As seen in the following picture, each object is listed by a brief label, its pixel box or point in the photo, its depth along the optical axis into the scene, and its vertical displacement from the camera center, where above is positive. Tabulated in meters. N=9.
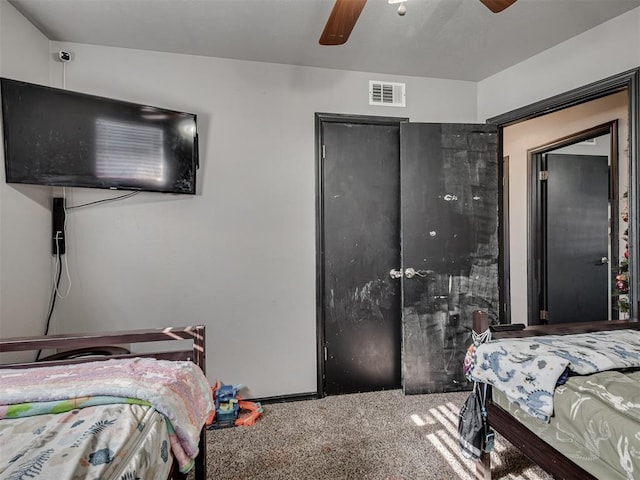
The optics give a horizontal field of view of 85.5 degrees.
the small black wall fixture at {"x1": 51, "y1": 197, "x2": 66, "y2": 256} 2.15 +0.09
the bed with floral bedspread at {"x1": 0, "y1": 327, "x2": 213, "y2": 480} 0.77 -0.48
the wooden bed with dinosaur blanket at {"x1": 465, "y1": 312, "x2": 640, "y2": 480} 1.04 -0.56
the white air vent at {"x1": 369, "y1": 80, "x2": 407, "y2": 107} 2.69 +1.11
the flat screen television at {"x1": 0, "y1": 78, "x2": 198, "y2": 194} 1.80 +0.57
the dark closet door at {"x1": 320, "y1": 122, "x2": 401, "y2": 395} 2.63 -0.15
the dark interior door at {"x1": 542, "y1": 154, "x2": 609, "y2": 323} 3.39 -0.15
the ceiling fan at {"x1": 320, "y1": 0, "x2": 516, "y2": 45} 1.36 +0.91
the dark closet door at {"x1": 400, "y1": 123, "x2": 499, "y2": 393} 2.61 -0.06
